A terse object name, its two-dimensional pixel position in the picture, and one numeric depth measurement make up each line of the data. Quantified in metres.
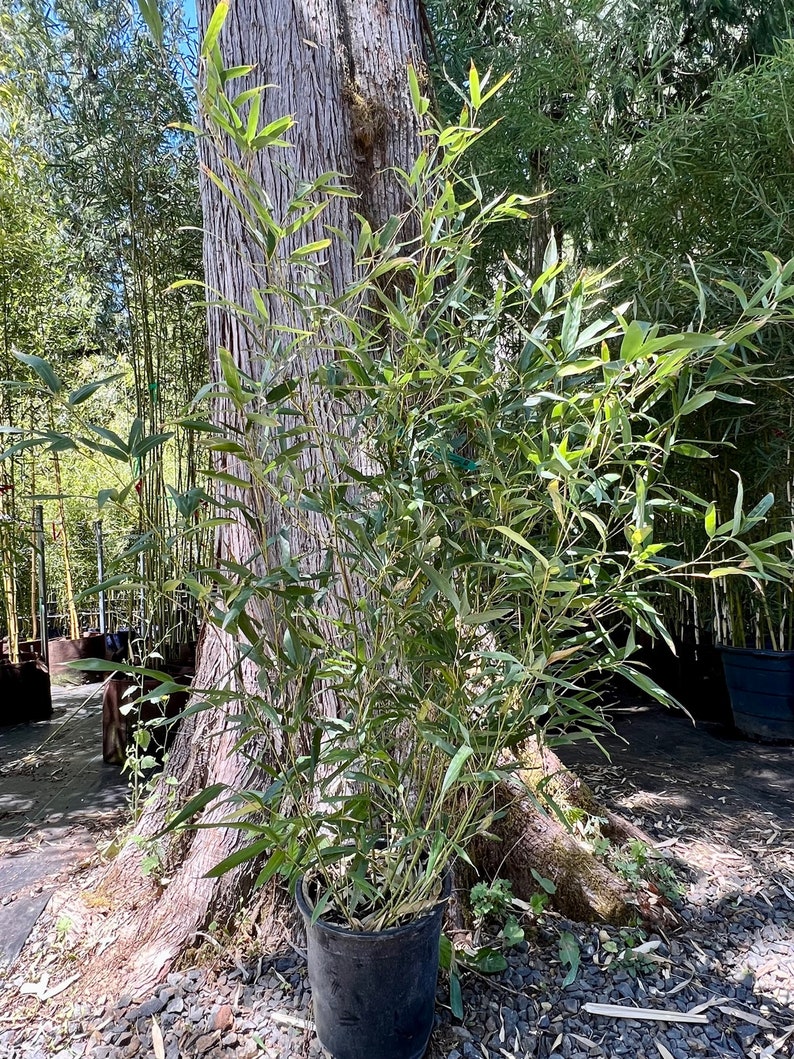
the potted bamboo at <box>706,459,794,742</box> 2.75
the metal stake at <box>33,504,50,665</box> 3.78
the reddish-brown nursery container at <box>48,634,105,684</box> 4.78
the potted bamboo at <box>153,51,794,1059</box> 0.85
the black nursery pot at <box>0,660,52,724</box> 3.48
